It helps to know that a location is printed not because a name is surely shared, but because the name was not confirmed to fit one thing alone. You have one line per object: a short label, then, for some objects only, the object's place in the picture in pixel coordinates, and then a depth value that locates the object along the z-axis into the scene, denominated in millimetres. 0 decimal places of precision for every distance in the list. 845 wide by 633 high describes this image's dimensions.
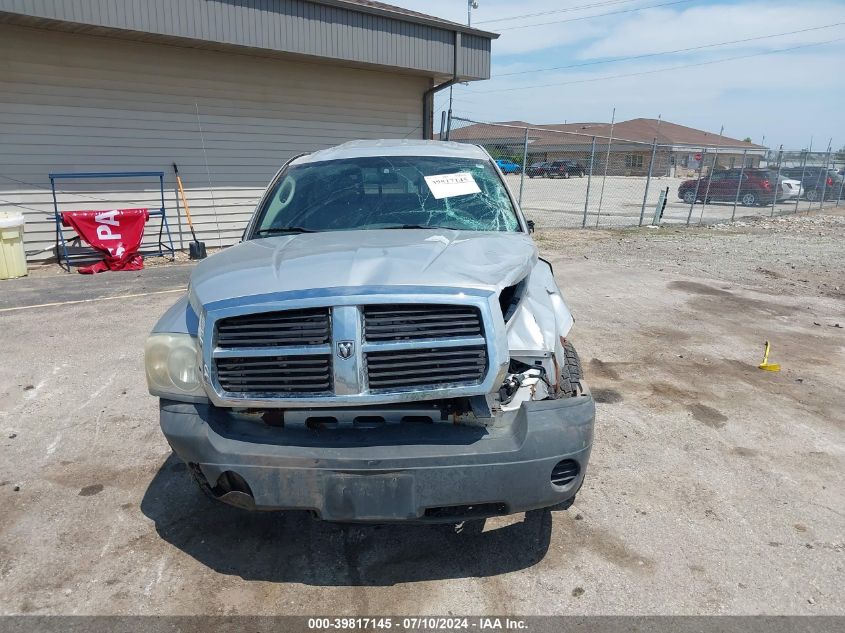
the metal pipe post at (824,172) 22428
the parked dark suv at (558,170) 20212
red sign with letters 9516
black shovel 7195
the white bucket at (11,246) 8703
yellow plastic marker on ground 5320
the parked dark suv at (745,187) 23172
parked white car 24391
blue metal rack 9703
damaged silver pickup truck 2330
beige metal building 9328
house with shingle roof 16250
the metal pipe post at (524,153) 13750
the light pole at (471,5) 21172
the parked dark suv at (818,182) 24922
